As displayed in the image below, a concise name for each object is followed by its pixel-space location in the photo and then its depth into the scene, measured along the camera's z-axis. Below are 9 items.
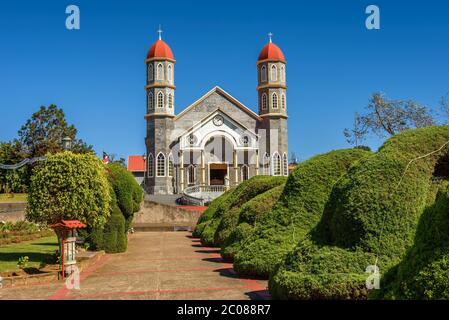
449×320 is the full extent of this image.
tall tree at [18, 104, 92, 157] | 42.71
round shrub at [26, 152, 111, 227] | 13.38
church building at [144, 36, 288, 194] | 52.28
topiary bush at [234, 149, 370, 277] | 10.85
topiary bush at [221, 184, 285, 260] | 13.71
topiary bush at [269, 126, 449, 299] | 7.59
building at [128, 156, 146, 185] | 64.81
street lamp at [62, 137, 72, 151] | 16.18
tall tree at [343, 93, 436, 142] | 27.14
